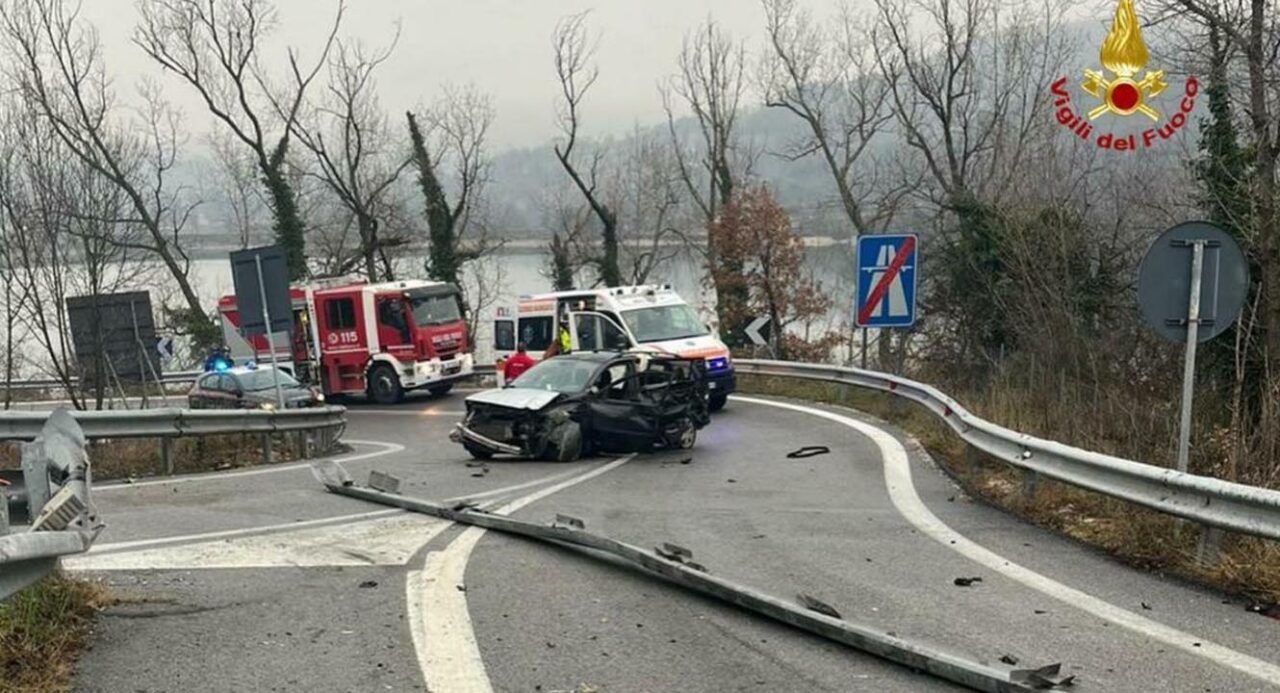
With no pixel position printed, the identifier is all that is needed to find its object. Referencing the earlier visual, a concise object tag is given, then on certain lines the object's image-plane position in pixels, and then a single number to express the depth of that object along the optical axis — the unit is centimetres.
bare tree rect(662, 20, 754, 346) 4669
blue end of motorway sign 1471
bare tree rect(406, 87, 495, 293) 4334
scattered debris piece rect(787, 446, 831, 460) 1300
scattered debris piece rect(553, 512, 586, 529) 694
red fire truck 2655
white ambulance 1928
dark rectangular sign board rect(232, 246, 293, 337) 1502
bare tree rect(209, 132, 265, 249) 5225
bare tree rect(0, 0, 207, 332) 1907
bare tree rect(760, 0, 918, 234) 4169
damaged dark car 1352
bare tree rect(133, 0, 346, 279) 3797
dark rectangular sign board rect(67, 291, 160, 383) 1694
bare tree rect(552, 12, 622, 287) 4406
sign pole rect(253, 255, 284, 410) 1498
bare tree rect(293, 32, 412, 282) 4162
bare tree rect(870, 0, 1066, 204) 3603
